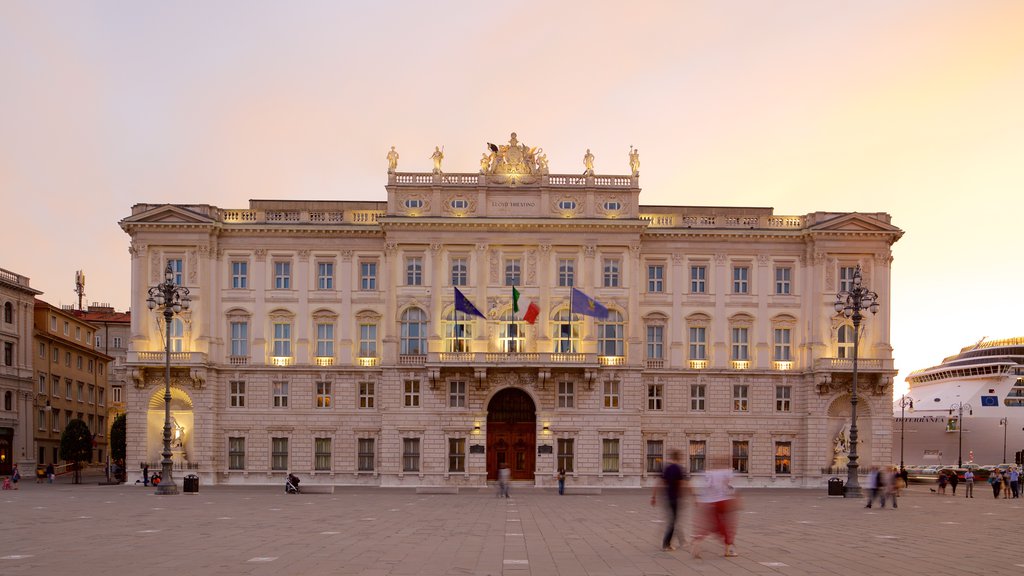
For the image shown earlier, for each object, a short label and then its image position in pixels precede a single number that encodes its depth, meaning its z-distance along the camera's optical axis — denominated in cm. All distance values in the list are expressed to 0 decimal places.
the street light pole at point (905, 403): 10720
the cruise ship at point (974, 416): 10669
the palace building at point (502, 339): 6744
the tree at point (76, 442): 7950
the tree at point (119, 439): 8031
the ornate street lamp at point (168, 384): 5241
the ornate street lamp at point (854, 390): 5294
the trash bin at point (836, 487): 5509
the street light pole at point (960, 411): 10249
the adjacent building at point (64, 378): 8988
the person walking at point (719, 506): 2195
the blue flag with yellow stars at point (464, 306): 6406
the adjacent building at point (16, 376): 8212
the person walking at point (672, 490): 2370
